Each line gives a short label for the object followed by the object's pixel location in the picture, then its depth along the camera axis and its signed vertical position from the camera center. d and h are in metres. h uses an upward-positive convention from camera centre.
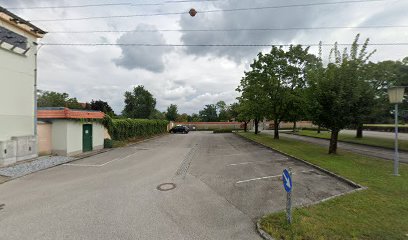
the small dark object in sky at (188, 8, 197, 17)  8.56 +4.36
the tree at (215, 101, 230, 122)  78.11 +3.08
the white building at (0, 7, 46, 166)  11.66 +1.85
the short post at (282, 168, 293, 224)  4.45 -1.37
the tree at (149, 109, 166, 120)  66.94 +1.49
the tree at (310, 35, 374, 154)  12.80 +1.82
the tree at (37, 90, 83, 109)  48.38 +4.20
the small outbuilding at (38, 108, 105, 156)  14.38 -0.86
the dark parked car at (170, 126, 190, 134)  45.75 -2.08
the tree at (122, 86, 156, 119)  65.62 +5.02
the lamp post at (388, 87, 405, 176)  9.13 +1.14
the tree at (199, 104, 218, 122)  95.17 +3.19
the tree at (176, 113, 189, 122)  82.22 +0.61
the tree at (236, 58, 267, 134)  23.67 +3.19
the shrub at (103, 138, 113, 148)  19.16 -2.19
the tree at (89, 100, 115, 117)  50.91 +3.32
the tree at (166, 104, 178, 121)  79.37 +2.66
